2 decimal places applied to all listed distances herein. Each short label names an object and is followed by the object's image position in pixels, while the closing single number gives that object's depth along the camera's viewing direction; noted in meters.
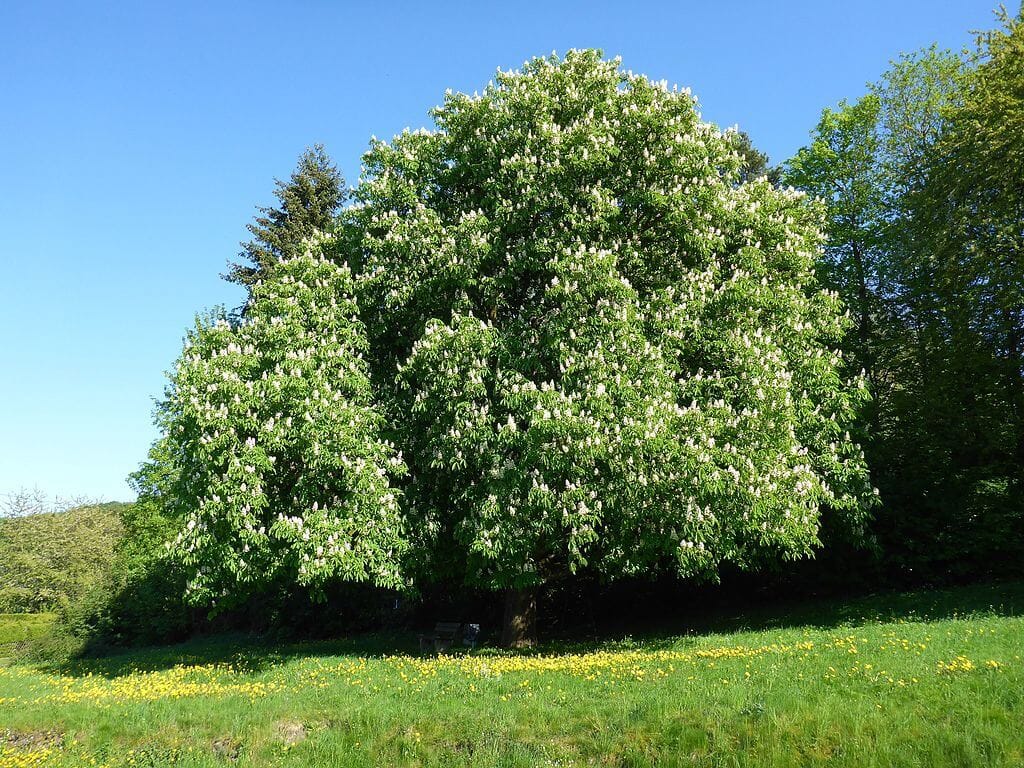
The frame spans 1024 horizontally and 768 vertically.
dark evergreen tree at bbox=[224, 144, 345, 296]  35.38
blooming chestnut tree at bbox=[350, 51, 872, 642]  14.70
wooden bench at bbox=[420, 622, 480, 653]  19.12
